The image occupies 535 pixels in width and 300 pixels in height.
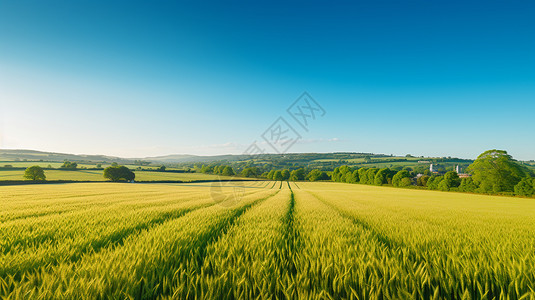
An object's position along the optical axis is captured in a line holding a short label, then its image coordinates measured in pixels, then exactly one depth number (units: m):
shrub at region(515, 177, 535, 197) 32.94
